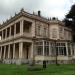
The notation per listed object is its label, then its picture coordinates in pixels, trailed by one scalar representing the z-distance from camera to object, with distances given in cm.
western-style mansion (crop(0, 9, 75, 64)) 1613
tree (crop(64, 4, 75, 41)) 2072
